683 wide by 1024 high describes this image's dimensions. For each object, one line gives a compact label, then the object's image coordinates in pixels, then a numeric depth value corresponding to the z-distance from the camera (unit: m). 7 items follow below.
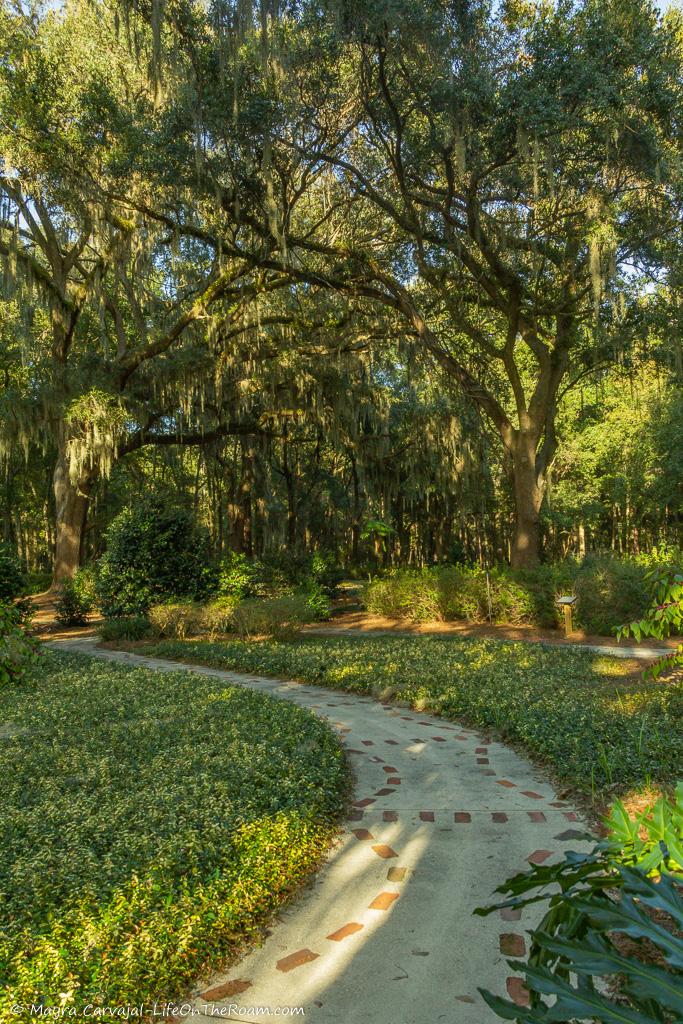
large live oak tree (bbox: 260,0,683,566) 10.25
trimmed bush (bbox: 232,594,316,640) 11.74
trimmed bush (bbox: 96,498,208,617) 13.56
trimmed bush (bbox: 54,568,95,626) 15.06
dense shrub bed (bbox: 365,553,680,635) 12.09
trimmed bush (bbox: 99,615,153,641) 12.48
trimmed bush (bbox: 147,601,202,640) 12.36
